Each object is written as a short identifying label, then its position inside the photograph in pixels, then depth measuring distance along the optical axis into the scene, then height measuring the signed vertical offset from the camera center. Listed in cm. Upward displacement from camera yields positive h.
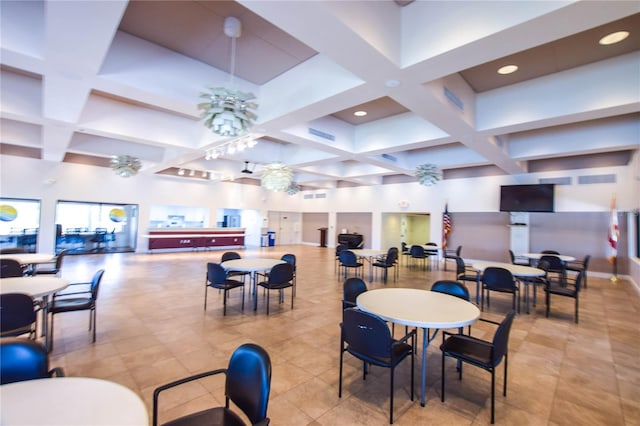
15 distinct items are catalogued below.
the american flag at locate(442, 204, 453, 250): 1096 -14
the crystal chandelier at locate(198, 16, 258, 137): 326 +134
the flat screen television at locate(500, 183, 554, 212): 884 +90
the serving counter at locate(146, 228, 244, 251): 1217 -102
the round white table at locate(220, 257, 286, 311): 470 -85
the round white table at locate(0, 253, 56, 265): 502 -87
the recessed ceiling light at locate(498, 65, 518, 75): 435 +252
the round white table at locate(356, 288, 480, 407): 236 -85
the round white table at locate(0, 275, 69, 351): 301 -85
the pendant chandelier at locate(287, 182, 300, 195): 1142 +128
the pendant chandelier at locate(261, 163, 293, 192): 684 +108
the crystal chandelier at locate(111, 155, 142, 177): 789 +149
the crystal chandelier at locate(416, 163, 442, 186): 759 +135
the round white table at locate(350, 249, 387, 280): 727 -88
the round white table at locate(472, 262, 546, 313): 481 -86
